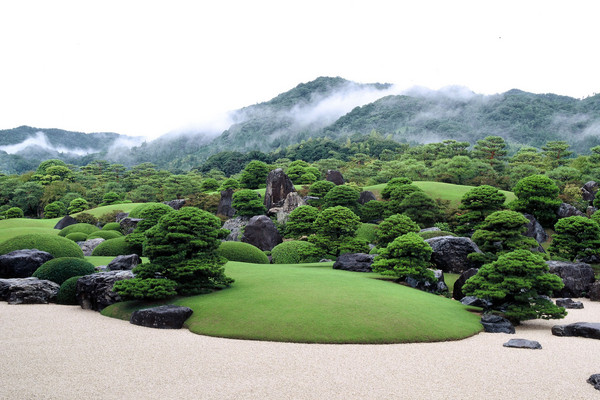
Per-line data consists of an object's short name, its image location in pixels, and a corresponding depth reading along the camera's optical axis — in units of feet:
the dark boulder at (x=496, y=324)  37.91
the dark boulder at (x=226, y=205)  127.50
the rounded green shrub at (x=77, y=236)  97.23
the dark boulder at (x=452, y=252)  68.49
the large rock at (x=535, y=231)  91.15
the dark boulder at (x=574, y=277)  61.52
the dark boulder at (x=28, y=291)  46.65
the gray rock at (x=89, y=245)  87.65
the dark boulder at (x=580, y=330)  35.94
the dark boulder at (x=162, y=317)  35.65
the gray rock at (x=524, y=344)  31.71
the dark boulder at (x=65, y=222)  116.83
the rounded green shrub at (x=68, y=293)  46.75
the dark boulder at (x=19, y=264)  55.01
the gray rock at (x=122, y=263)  56.34
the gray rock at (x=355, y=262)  61.41
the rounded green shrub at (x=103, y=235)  95.96
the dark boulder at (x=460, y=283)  51.52
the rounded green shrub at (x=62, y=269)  51.16
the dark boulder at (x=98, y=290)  43.42
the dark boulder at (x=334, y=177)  143.64
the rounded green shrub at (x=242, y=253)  71.20
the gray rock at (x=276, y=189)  122.21
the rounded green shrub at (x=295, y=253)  71.07
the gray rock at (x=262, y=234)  90.53
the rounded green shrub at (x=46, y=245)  61.41
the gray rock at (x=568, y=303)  52.49
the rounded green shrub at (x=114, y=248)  77.66
